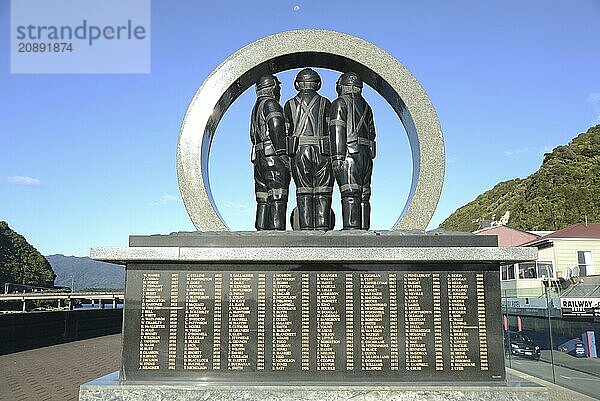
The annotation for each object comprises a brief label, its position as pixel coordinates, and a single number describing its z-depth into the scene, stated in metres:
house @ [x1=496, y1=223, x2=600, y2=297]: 27.06
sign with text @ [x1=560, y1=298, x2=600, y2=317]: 9.15
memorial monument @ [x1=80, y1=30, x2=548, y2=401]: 6.15
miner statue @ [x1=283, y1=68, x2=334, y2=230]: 7.57
